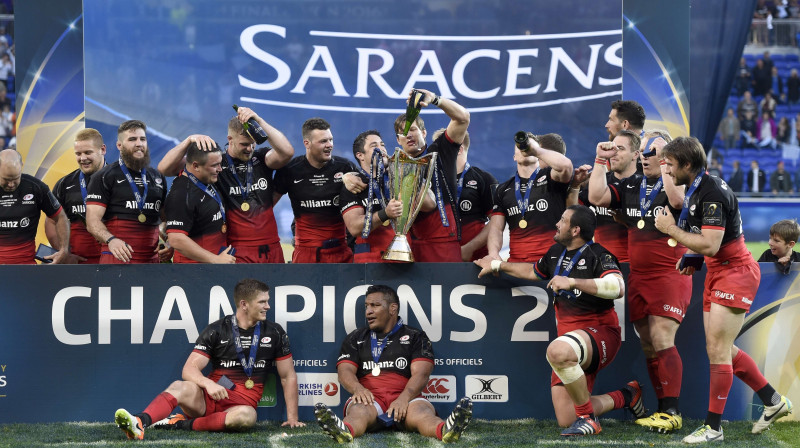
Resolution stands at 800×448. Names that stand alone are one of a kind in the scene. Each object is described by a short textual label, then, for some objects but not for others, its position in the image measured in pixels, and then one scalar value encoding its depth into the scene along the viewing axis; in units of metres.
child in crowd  12.54
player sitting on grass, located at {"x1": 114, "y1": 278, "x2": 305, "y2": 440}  11.11
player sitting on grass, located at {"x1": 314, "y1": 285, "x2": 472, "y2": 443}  11.03
